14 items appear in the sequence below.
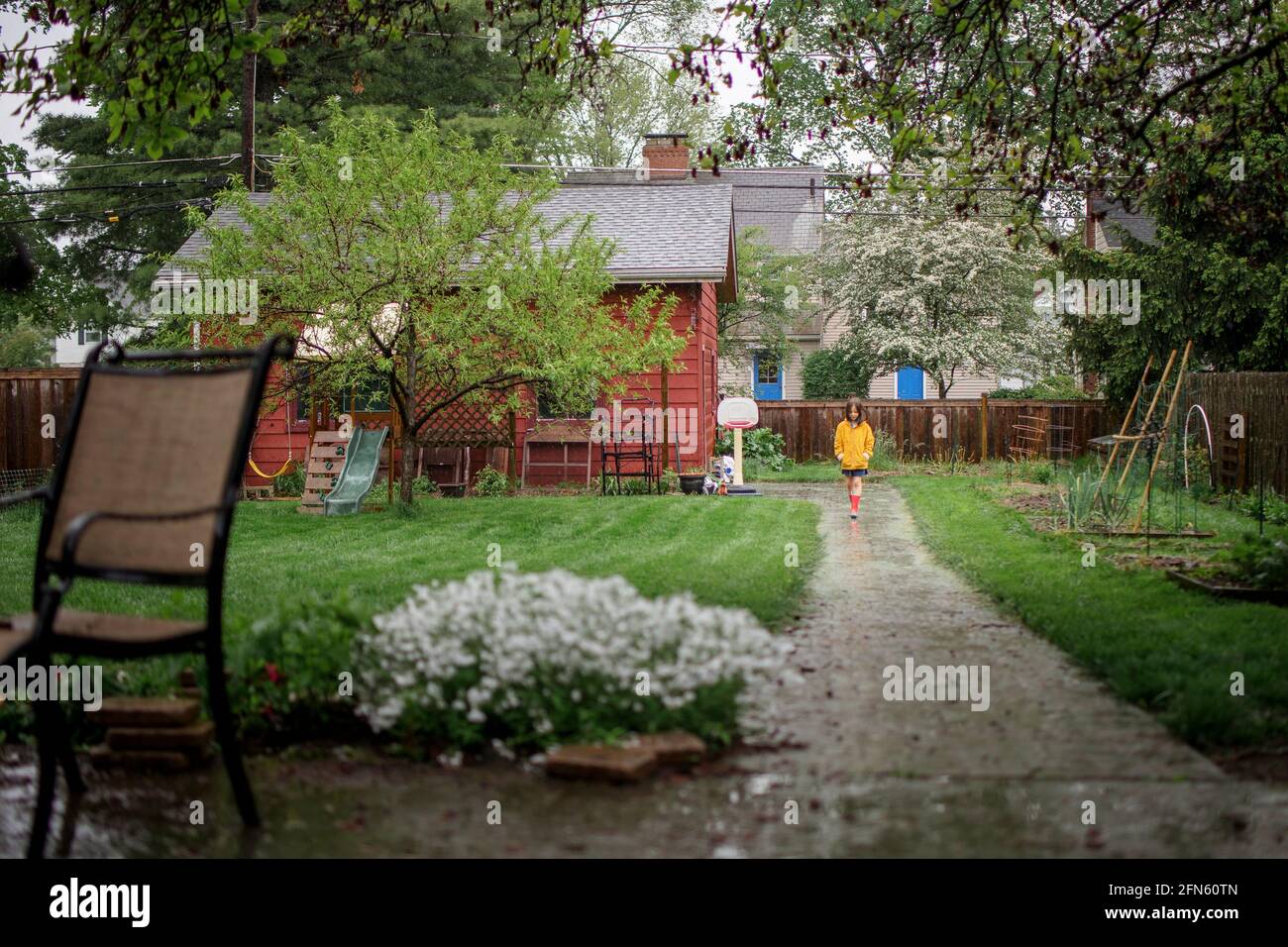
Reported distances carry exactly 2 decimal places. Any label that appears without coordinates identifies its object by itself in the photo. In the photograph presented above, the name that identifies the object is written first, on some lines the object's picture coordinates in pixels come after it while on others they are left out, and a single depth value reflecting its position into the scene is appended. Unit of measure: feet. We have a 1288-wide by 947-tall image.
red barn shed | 61.87
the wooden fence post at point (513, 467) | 60.58
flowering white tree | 88.94
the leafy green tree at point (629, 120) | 115.85
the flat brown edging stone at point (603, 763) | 13.15
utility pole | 65.51
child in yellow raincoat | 46.78
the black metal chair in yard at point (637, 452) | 57.11
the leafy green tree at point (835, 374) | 102.32
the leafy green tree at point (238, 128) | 84.61
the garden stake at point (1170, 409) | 34.99
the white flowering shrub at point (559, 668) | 14.37
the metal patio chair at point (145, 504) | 11.76
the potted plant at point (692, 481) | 57.72
